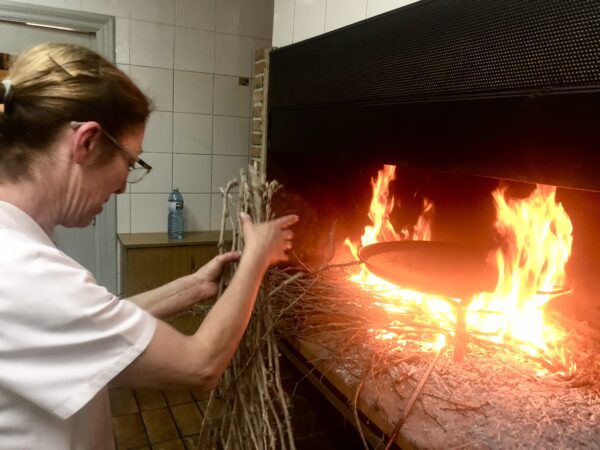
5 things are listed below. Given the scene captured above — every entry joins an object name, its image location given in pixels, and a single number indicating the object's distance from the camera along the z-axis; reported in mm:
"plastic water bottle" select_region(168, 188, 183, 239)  2994
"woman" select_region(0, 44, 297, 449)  750
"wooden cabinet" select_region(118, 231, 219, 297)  2775
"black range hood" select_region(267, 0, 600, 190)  1010
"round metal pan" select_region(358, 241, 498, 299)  1319
